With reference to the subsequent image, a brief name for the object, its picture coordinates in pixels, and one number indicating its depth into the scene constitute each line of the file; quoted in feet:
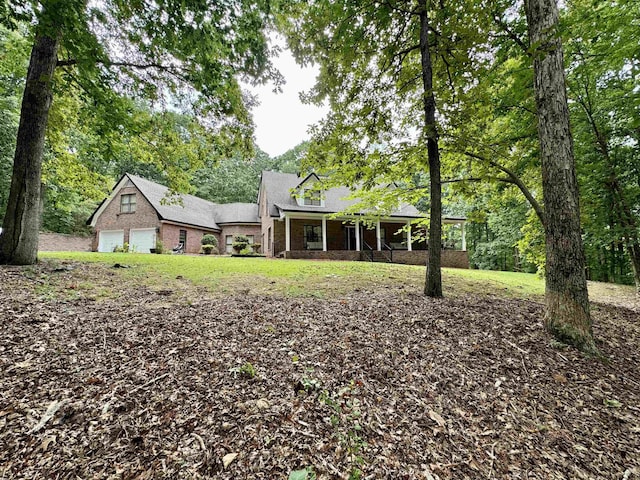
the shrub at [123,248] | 54.90
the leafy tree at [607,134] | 19.04
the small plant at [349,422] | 6.42
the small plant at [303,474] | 5.86
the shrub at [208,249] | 56.91
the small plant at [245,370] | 8.80
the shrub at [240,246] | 54.03
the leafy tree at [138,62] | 16.12
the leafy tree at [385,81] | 18.06
